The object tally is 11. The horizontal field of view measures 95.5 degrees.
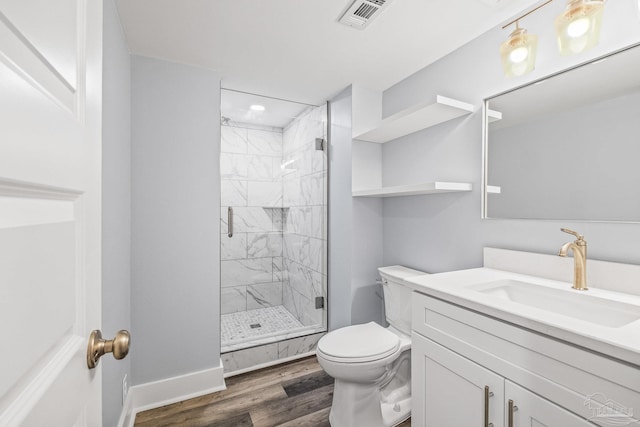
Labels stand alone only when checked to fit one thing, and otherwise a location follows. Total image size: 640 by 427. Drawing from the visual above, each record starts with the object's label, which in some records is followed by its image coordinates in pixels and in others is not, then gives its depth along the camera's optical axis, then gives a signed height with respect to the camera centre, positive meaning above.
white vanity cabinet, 0.77 -0.53
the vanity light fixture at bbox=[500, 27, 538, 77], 1.36 +0.76
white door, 0.30 +0.00
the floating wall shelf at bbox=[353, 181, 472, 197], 1.64 +0.14
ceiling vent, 1.42 +1.02
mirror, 1.15 +0.31
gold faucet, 1.17 -0.20
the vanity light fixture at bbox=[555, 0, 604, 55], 1.12 +0.75
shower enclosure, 2.74 -0.07
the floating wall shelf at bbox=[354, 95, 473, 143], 1.67 +0.60
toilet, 1.55 -0.87
